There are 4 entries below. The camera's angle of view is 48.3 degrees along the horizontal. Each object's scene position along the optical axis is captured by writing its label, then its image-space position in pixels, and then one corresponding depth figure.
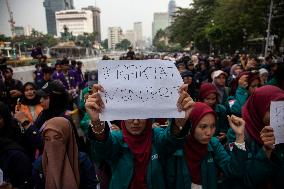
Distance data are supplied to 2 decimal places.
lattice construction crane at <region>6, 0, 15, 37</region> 42.34
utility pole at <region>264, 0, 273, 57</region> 19.90
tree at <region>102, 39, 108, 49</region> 147.04
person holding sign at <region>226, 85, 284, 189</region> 2.04
